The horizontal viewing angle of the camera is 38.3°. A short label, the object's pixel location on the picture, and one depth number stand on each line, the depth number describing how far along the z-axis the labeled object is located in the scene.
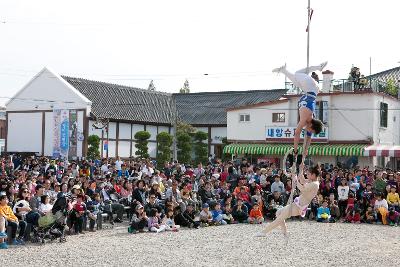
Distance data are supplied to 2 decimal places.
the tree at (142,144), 32.66
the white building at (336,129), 27.30
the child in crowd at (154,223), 14.38
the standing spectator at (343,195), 17.88
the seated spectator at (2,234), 11.52
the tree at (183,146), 33.72
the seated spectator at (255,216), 16.59
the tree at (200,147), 34.53
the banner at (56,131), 32.39
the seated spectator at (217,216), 16.25
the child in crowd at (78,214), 13.44
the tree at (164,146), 32.78
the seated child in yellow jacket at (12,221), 11.80
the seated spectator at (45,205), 12.80
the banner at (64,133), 32.22
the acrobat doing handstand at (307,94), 6.56
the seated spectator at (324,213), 17.34
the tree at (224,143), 34.33
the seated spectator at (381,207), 17.04
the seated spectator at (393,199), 17.20
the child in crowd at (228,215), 16.56
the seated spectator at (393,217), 16.92
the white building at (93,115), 32.75
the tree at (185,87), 68.50
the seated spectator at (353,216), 17.50
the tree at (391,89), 31.31
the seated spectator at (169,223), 14.66
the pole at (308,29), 10.00
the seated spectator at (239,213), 16.77
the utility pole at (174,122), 34.42
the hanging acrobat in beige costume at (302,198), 7.37
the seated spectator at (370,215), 17.28
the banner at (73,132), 32.53
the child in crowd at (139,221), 14.13
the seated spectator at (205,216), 15.94
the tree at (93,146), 30.75
